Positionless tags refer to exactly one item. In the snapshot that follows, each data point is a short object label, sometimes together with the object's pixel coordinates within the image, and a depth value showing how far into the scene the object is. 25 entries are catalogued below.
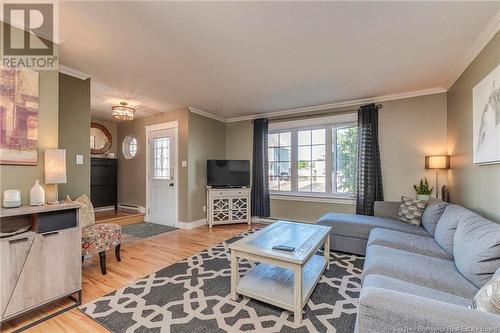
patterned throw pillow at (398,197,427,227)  2.80
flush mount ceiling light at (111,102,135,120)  3.70
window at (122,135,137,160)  5.37
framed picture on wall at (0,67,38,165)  1.74
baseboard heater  5.14
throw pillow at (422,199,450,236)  2.46
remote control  1.90
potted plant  3.24
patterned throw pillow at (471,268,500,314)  0.93
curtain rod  4.00
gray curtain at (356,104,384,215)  3.67
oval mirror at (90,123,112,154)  5.25
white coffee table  1.72
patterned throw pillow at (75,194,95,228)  2.59
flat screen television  4.67
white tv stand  4.53
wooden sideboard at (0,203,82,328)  1.56
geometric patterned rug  1.64
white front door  4.60
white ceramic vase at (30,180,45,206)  1.82
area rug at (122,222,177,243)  3.75
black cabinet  5.07
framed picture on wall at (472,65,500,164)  1.88
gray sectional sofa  0.91
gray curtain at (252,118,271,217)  4.75
